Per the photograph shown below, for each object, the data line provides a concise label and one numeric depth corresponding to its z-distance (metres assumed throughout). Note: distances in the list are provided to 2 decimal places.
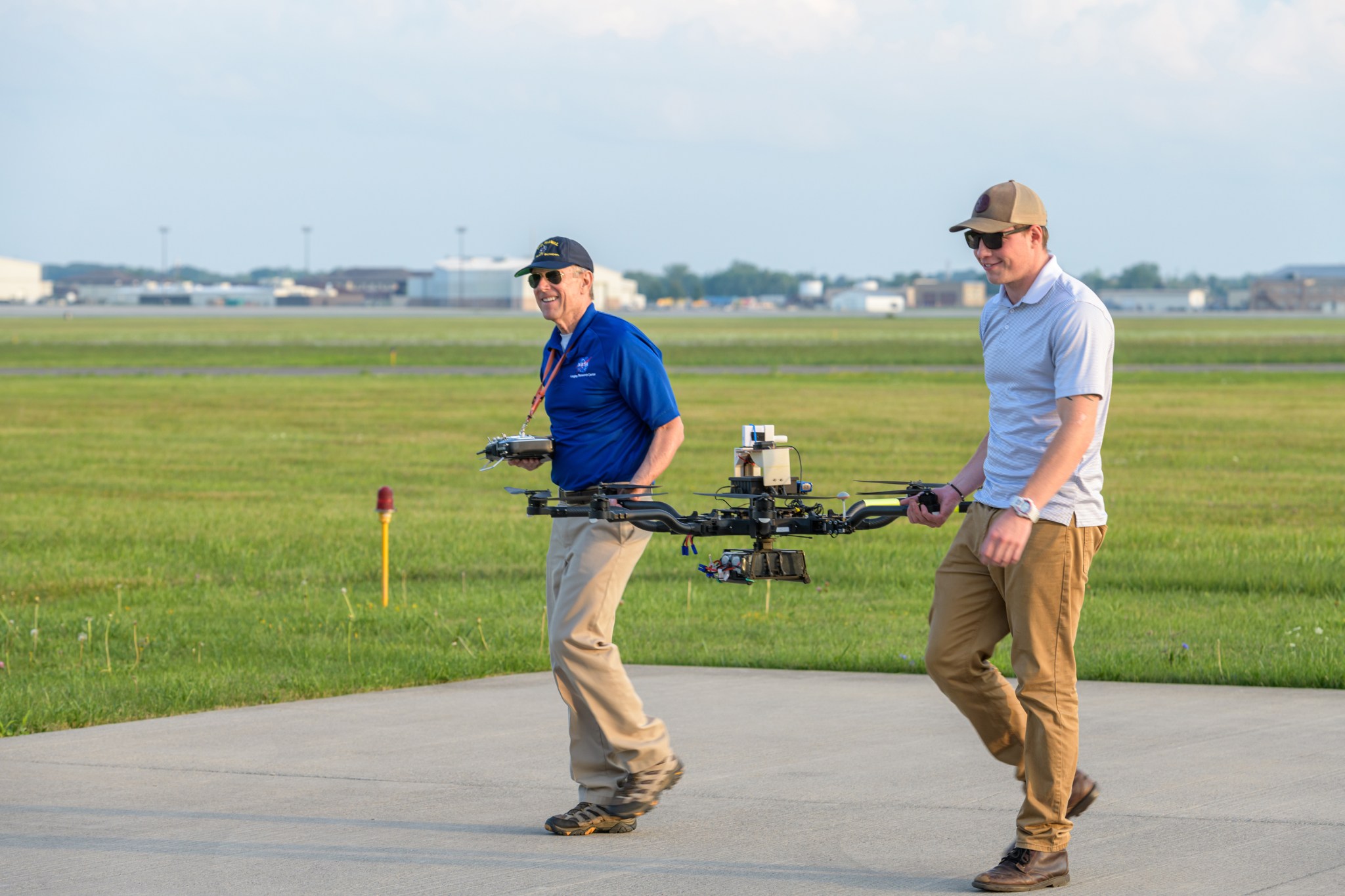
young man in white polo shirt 10.52
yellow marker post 23.02
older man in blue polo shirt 12.38
